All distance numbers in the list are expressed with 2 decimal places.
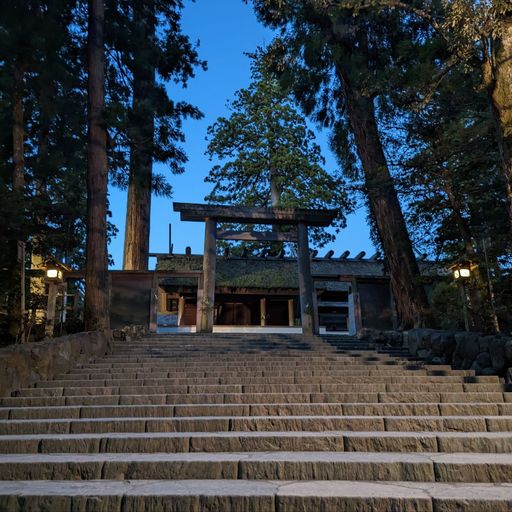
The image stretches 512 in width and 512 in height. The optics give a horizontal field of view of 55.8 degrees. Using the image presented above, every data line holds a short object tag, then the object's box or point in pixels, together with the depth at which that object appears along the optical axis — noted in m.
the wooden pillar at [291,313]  21.28
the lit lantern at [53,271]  11.21
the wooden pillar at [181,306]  20.97
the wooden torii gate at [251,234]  12.88
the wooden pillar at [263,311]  20.83
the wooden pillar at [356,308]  13.74
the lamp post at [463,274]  10.09
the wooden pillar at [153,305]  14.12
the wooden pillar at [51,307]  11.52
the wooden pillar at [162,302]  20.83
